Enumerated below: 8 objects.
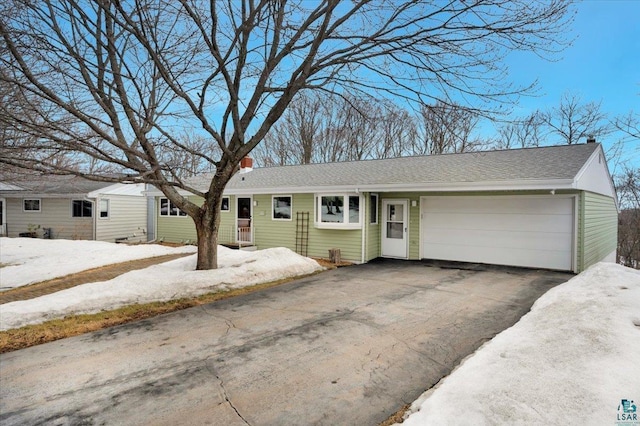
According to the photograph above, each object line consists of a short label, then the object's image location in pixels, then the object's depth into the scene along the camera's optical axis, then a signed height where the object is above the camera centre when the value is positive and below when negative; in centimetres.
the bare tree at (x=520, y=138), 2200 +437
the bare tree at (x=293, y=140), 2453 +477
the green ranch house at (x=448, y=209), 947 -11
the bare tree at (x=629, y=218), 1948 -68
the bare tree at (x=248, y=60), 611 +288
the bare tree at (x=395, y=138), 2303 +456
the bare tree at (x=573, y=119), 2014 +521
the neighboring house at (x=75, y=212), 1717 -36
